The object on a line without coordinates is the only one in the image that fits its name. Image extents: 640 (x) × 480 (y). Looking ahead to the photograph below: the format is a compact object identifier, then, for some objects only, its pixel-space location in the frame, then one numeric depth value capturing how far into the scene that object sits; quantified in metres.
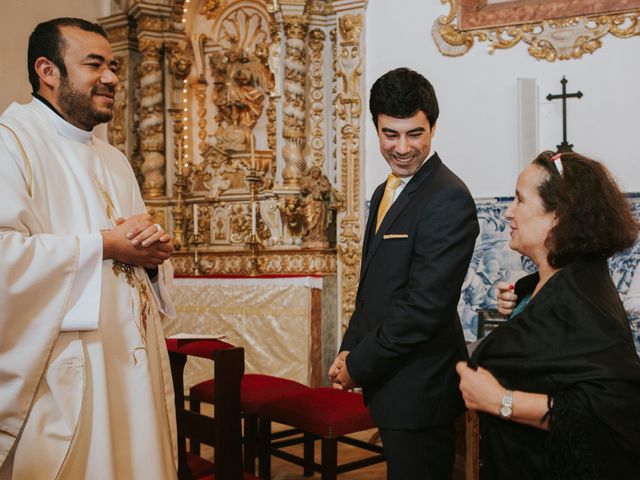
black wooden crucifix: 5.46
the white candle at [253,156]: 6.62
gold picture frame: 5.42
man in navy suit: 2.11
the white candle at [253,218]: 6.46
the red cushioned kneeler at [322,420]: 3.34
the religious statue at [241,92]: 7.08
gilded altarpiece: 6.35
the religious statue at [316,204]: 6.24
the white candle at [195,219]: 7.05
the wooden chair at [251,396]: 3.82
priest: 2.01
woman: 1.63
